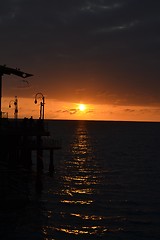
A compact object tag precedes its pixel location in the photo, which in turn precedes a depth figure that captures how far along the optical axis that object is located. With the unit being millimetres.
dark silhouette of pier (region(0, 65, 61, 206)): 37656
